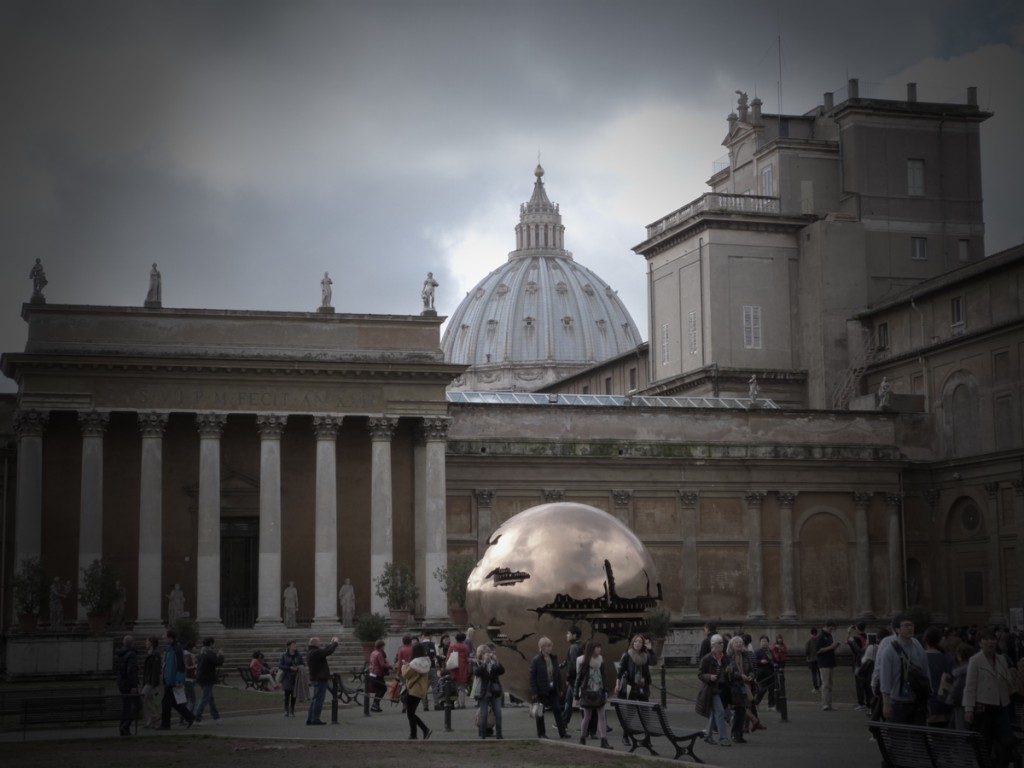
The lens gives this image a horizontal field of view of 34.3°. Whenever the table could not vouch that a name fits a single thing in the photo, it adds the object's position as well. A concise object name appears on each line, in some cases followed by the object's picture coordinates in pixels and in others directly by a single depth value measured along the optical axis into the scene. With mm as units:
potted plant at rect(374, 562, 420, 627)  52656
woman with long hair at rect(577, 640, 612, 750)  25828
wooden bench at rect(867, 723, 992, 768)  17922
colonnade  52188
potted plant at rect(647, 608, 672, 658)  47625
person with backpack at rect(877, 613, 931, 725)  21250
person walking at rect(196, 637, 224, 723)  32375
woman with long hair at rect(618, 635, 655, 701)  27422
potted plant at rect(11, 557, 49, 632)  50375
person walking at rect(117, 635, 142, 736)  29500
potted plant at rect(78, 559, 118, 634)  50500
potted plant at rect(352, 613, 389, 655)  50000
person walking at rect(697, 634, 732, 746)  25984
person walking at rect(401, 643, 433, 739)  27328
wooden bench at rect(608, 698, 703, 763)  23953
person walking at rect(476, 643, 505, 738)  26688
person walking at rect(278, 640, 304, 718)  34938
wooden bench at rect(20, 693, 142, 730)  30609
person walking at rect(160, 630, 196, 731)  30922
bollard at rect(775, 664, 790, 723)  31094
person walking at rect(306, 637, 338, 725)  31203
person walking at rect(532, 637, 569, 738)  26219
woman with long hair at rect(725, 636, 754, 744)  26500
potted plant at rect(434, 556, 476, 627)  54531
